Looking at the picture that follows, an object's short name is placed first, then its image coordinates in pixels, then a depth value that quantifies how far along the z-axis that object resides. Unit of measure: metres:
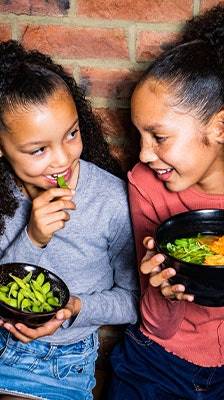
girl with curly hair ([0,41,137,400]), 1.65
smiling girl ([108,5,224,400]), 1.61
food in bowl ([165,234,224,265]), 1.46
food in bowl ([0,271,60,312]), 1.61
